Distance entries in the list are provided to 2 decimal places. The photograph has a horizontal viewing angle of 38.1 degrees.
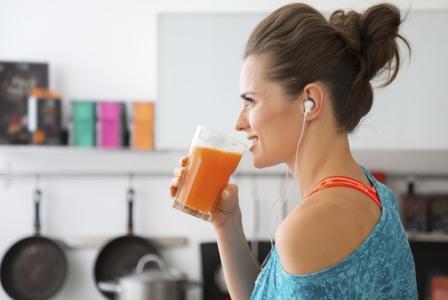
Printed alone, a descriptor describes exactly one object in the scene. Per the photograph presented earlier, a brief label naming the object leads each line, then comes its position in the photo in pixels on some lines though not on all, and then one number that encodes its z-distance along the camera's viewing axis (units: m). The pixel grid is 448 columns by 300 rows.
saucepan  2.36
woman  0.78
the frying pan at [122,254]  2.81
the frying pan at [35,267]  2.78
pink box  2.68
